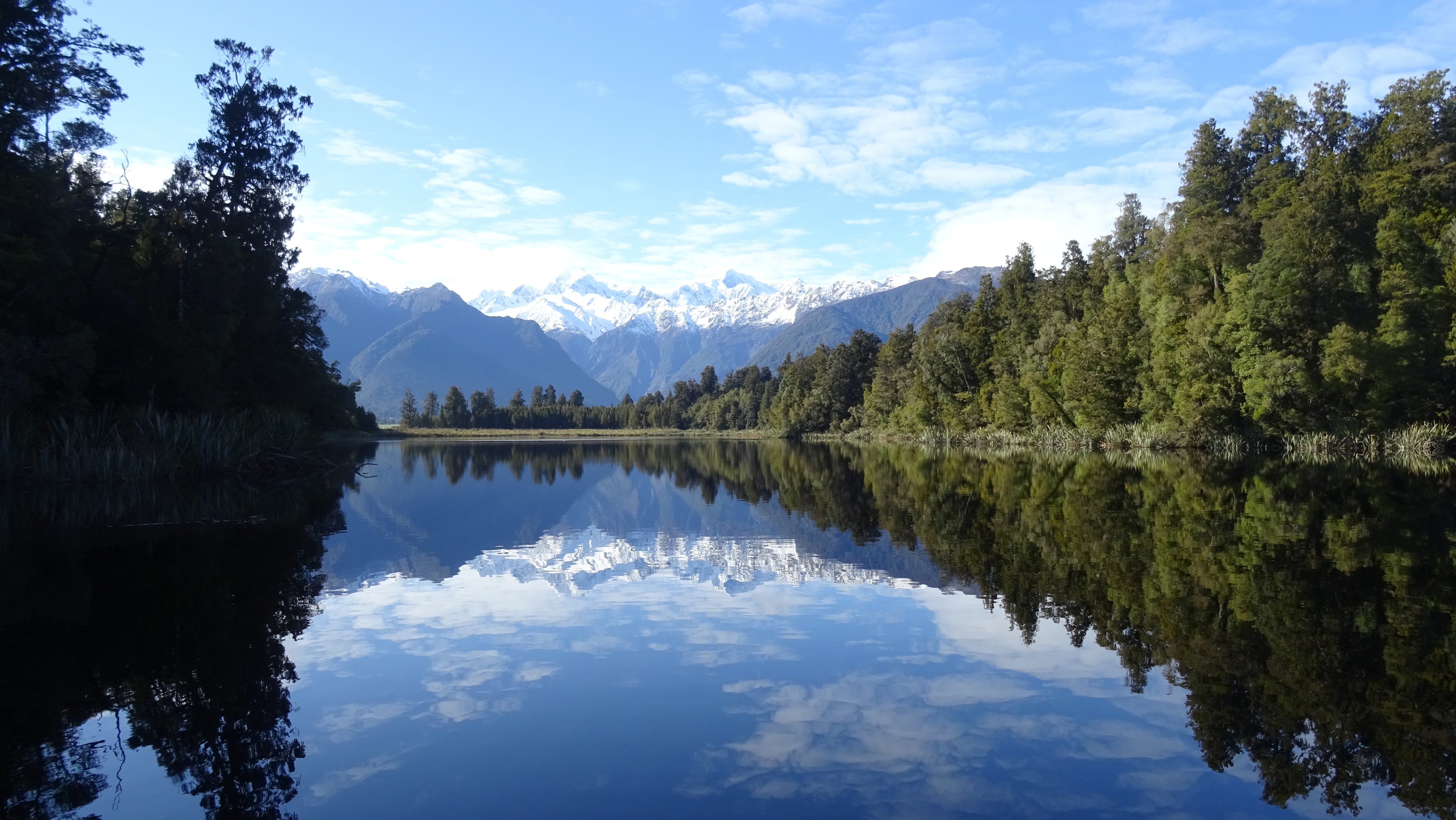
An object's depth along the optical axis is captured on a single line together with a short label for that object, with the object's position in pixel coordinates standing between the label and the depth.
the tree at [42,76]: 26.05
